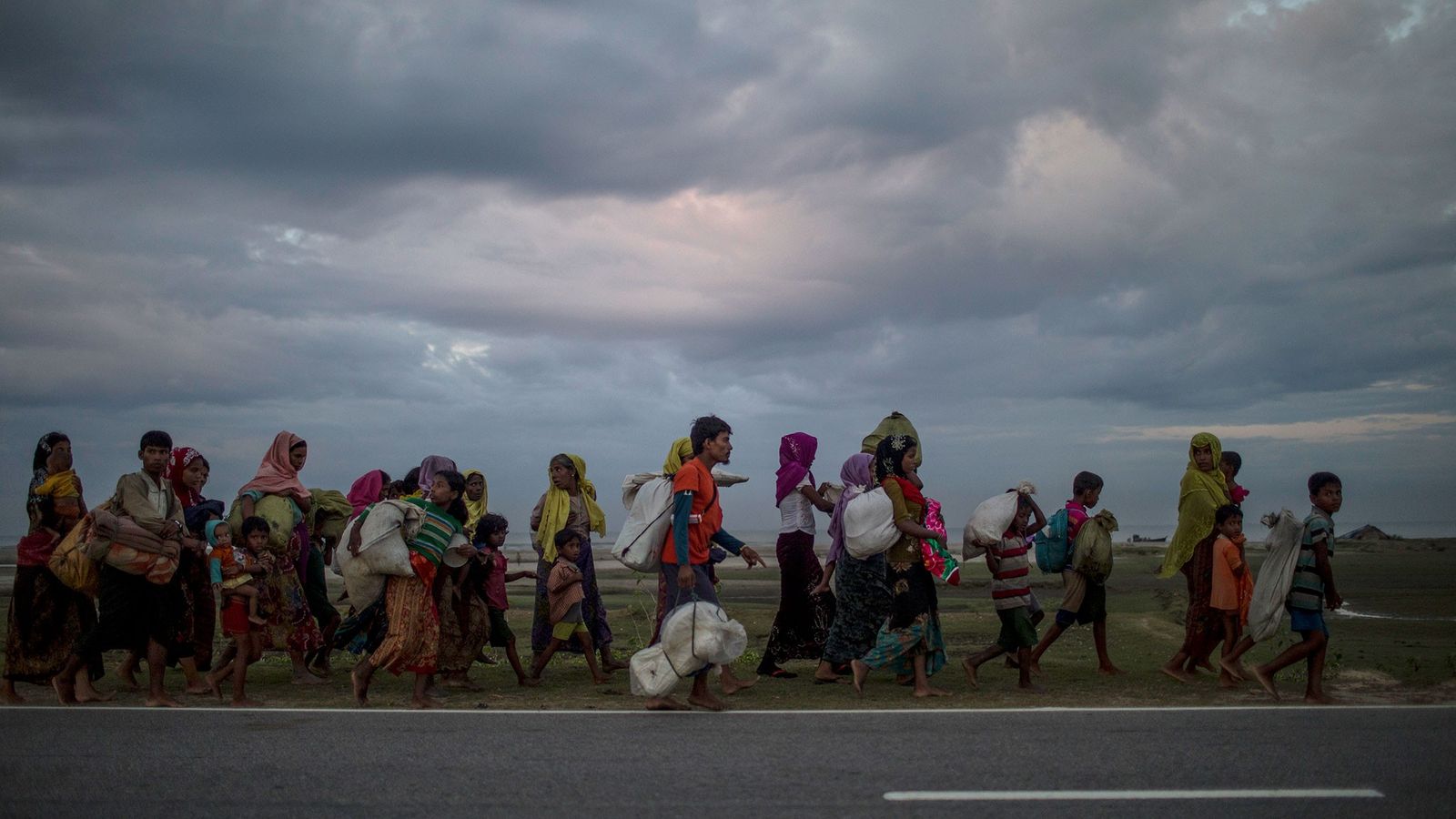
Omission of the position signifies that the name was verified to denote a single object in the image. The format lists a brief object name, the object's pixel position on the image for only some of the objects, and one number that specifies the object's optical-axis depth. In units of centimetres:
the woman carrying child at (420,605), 815
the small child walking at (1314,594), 796
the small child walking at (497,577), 956
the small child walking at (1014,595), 873
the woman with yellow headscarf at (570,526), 991
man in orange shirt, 797
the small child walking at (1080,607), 948
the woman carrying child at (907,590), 856
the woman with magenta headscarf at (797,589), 977
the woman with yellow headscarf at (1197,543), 929
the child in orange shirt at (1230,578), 908
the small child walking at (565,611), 955
